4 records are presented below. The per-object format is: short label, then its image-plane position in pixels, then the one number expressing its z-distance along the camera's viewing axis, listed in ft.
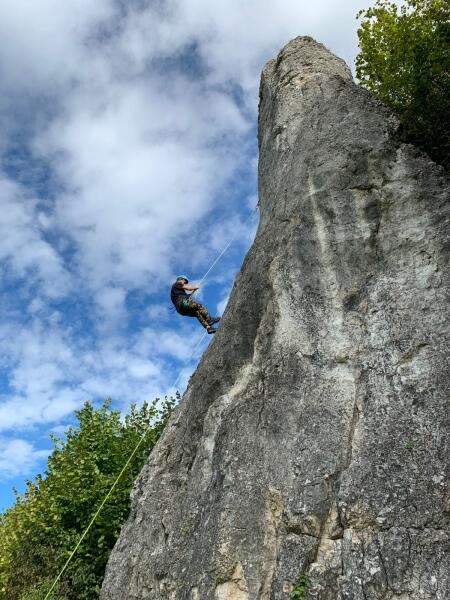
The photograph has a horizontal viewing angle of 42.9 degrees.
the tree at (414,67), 41.86
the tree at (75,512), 63.52
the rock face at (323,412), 25.27
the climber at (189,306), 60.90
